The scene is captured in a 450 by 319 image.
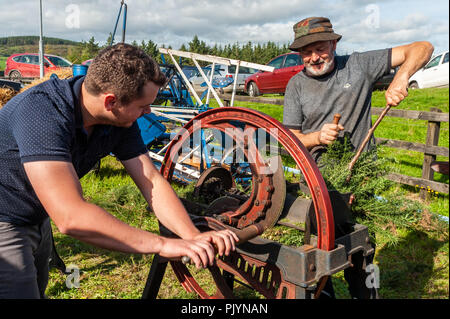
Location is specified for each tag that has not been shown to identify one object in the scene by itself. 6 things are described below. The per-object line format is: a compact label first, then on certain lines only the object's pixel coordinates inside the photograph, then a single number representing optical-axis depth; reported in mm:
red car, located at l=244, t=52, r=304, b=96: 12812
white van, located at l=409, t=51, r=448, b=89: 12156
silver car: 7582
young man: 1414
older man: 2604
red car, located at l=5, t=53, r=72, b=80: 16906
